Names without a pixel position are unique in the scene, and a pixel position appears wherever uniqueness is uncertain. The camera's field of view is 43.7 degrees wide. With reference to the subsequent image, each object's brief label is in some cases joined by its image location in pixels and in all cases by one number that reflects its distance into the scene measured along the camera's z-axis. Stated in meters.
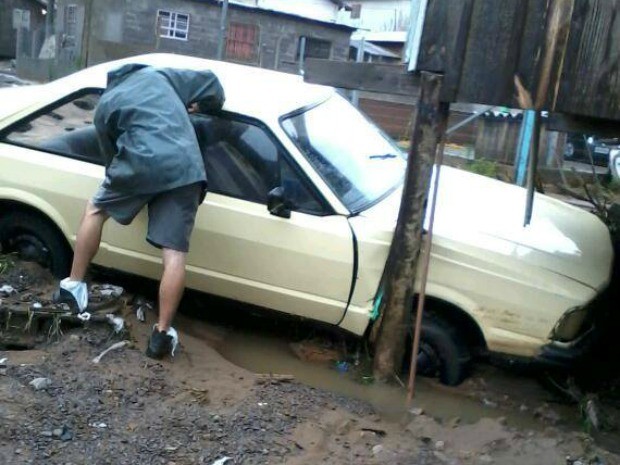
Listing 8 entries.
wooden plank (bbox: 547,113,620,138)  4.07
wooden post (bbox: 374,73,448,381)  4.26
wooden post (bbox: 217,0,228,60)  14.59
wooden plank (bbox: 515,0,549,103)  3.89
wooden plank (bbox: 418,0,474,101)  4.07
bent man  4.21
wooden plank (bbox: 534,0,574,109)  3.82
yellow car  4.37
